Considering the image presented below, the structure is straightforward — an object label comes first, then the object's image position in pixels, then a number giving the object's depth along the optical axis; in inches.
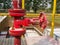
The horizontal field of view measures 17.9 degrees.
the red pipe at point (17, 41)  76.0
